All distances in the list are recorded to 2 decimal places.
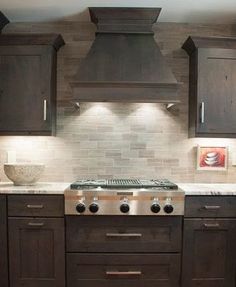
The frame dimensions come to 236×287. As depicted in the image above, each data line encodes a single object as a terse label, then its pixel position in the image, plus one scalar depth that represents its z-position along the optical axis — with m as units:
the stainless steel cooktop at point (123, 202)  2.12
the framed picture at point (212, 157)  2.67
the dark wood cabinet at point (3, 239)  2.17
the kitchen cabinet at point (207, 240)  2.17
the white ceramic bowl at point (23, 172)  2.31
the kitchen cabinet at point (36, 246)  2.16
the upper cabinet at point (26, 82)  2.42
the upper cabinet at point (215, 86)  2.42
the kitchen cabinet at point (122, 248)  2.17
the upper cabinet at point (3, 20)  2.49
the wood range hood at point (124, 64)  2.24
